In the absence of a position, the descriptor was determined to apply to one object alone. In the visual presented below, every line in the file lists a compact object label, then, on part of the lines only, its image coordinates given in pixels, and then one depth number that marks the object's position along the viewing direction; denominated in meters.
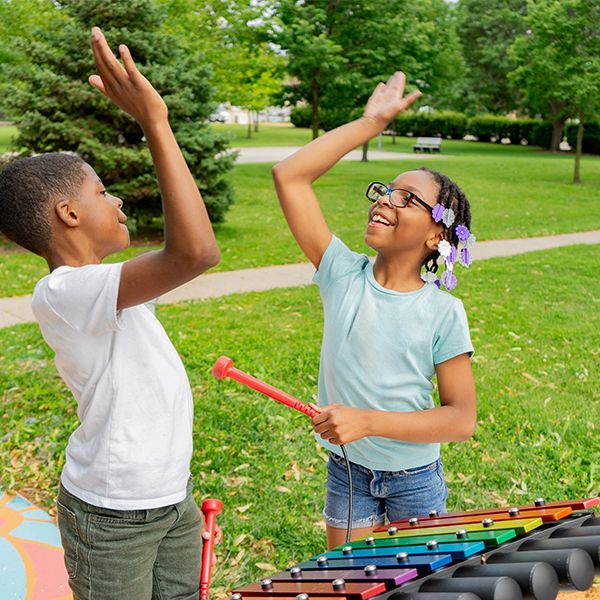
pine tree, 11.91
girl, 2.46
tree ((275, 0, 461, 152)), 22.09
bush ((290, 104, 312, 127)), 50.12
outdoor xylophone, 1.65
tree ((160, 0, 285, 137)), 18.55
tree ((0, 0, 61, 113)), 16.70
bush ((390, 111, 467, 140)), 44.50
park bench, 34.62
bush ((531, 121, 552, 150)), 39.17
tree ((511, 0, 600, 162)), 19.67
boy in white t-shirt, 2.00
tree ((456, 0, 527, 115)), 44.47
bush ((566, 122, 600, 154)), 34.78
